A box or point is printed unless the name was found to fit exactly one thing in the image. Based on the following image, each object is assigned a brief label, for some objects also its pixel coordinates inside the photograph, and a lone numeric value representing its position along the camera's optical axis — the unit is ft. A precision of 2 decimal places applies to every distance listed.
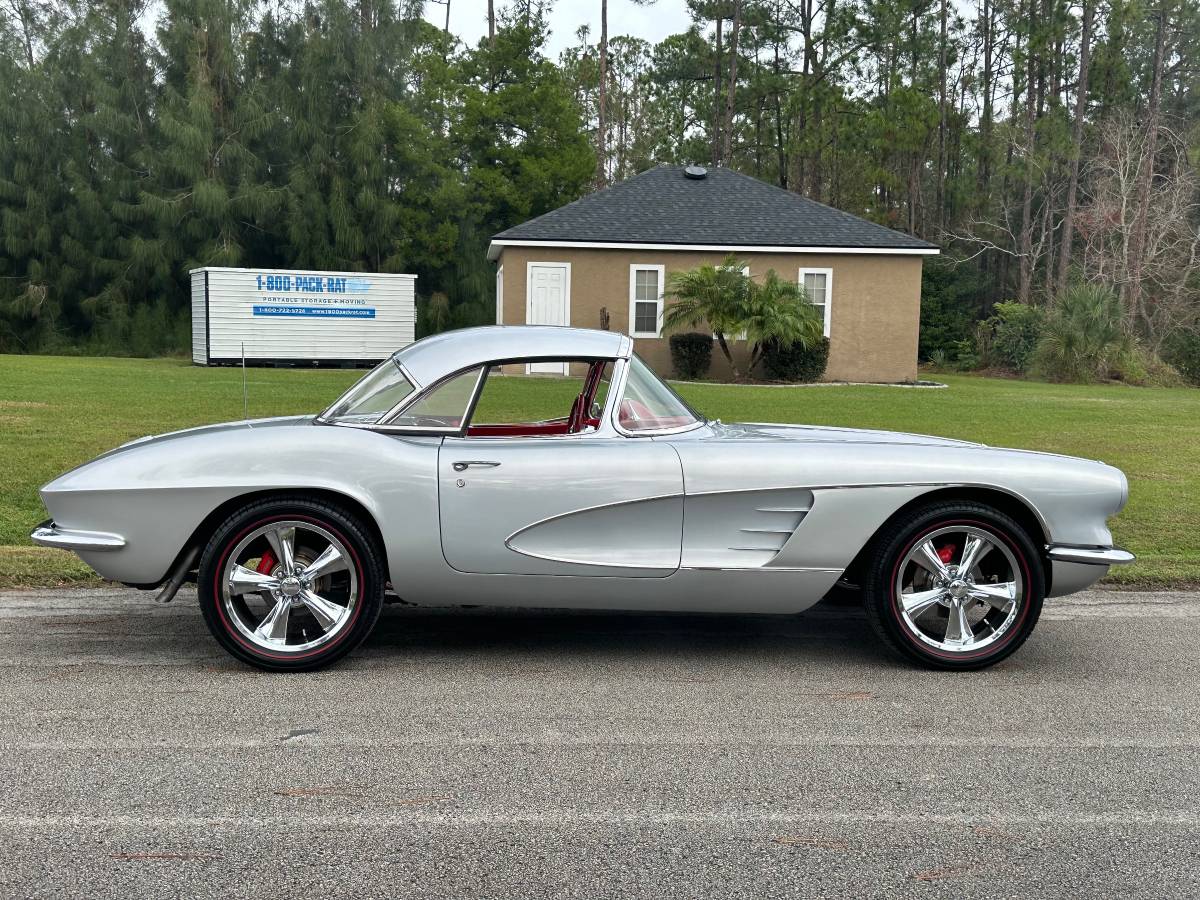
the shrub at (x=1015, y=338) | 109.81
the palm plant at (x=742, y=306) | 81.82
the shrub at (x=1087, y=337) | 93.50
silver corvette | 14.82
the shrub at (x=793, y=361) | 84.69
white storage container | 98.48
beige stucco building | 88.02
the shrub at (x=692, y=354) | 85.35
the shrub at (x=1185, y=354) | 102.31
